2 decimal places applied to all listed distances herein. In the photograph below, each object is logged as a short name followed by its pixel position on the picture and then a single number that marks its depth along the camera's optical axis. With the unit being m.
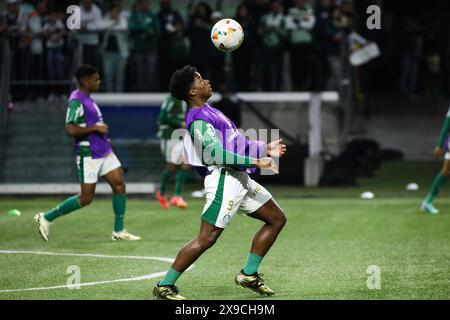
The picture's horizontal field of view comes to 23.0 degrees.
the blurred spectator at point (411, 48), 32.94
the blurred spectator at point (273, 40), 25.00
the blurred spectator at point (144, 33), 25.12
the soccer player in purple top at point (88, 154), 15.43
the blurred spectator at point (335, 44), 25.48
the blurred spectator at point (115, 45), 25.41
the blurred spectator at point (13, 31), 25.02
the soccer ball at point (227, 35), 11.77
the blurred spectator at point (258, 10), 25.36
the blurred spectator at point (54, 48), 24.81
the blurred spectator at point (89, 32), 25.12
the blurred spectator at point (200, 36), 25.09
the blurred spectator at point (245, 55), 24.91
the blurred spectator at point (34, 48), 24.92
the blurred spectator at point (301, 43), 25.05
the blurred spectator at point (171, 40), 25.19
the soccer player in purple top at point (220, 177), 10.33
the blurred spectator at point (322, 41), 25.11
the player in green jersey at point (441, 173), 18.36
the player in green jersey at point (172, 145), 20.64
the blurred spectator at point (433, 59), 32.75
